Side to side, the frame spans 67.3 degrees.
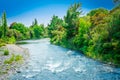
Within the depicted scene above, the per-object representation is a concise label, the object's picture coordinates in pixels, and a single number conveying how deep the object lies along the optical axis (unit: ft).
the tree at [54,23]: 161.62
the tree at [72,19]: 98.14
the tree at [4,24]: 132.24
